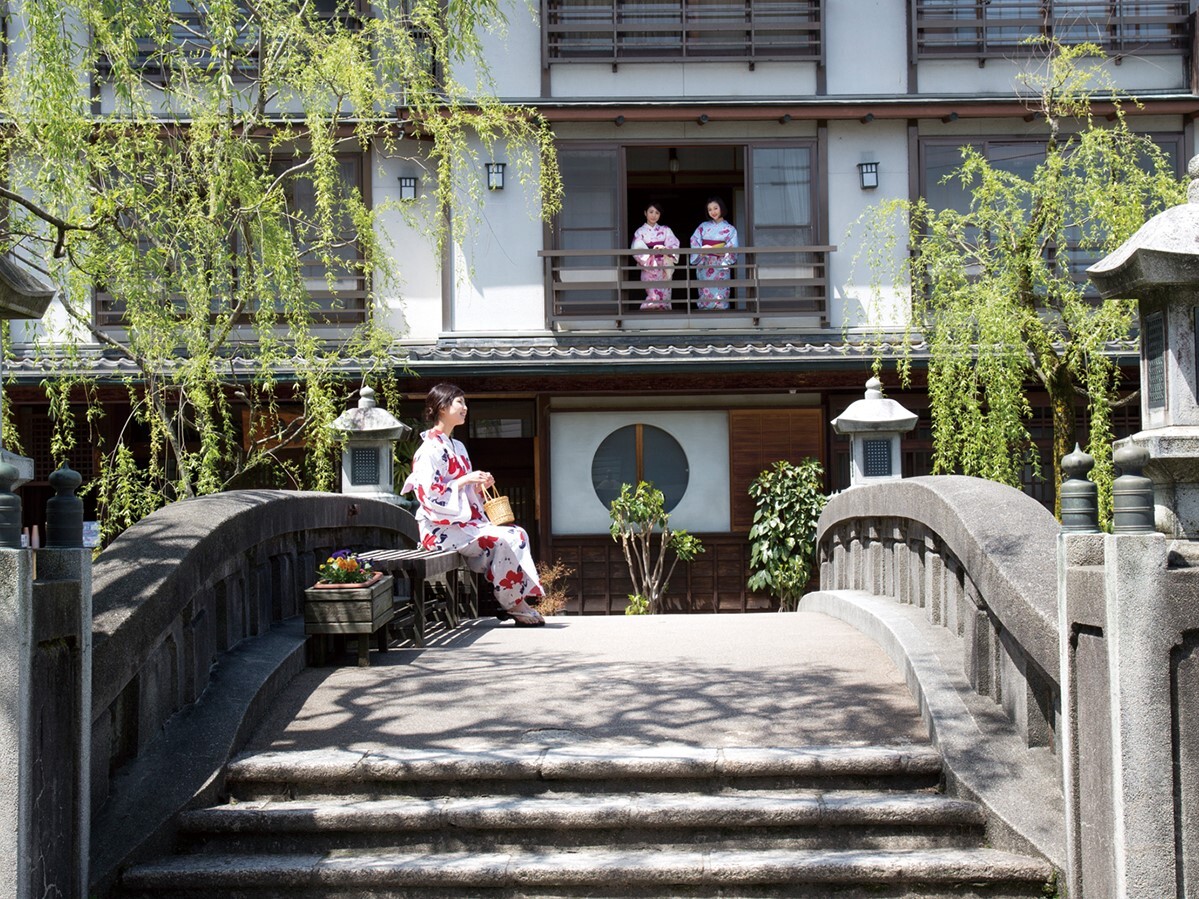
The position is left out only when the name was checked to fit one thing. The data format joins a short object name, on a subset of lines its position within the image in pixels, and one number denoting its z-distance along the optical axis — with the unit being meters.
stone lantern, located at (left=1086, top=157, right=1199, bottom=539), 4.74
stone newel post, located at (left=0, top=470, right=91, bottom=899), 3.97
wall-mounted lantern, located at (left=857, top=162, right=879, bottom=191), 16.48
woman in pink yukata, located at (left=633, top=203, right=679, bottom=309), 16.59
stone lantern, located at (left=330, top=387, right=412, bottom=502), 11.30
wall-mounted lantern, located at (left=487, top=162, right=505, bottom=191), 16.44
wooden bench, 8.08
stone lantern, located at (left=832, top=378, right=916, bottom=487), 11.29
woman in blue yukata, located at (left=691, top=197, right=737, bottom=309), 16.70
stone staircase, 4.73
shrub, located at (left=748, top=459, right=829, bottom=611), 15.79
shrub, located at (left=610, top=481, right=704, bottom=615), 15.91
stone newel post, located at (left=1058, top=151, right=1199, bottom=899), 4.01
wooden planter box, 7.00
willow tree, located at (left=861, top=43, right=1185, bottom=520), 10.47
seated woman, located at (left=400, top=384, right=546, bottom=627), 9.36
